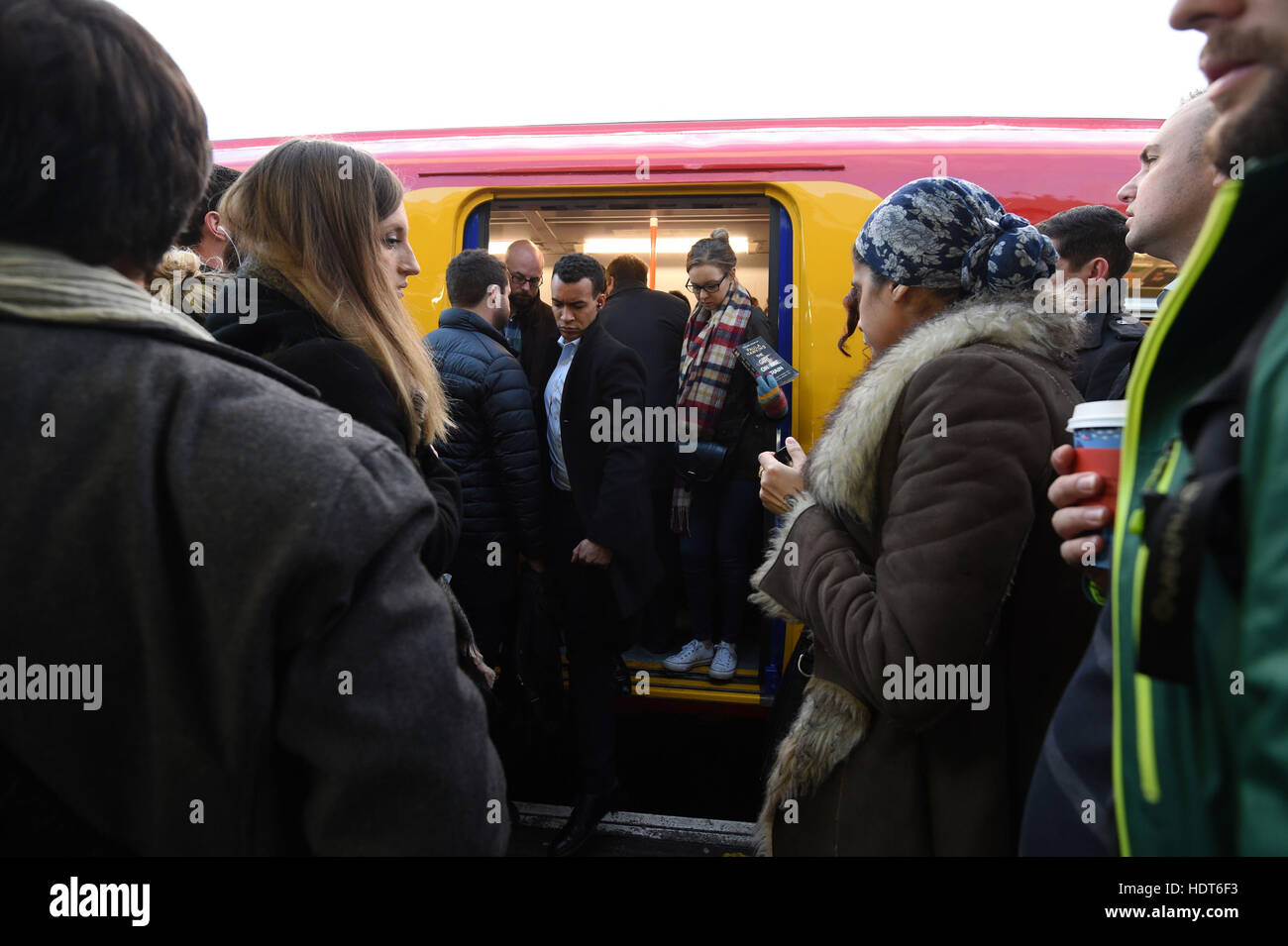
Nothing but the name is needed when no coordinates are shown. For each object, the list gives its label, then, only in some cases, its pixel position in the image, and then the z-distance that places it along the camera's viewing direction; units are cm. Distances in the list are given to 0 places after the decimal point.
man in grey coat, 70
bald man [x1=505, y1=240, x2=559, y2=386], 411
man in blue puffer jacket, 279
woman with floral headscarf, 120
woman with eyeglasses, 353
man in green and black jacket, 52
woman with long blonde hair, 141
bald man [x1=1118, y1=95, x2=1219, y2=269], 161
